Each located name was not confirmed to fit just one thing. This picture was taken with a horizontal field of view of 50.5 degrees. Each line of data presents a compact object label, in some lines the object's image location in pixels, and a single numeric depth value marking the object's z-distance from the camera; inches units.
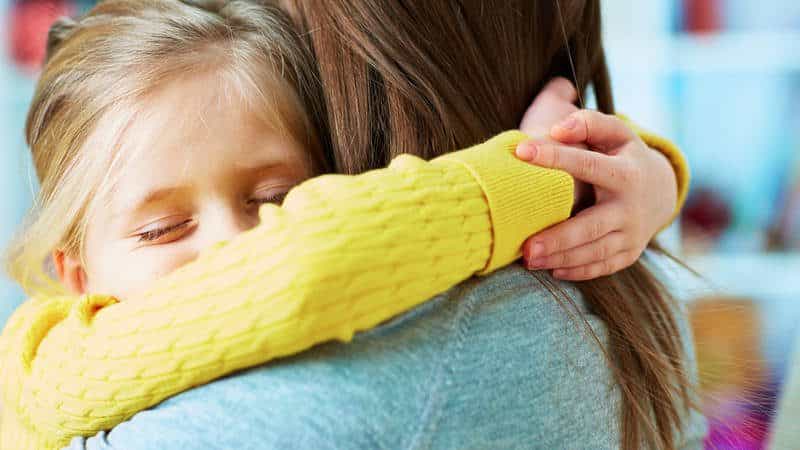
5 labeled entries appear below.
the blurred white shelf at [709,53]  99.6
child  26.2
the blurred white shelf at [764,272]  101.3
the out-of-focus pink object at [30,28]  99.2
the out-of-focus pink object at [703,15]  100.8
